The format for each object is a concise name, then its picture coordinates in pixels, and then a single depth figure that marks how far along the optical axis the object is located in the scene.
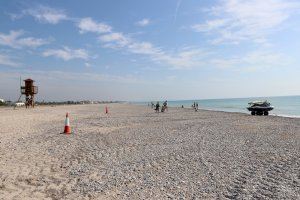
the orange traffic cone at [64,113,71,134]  10.49
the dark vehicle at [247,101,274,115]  23.77
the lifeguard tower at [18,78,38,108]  40.39
